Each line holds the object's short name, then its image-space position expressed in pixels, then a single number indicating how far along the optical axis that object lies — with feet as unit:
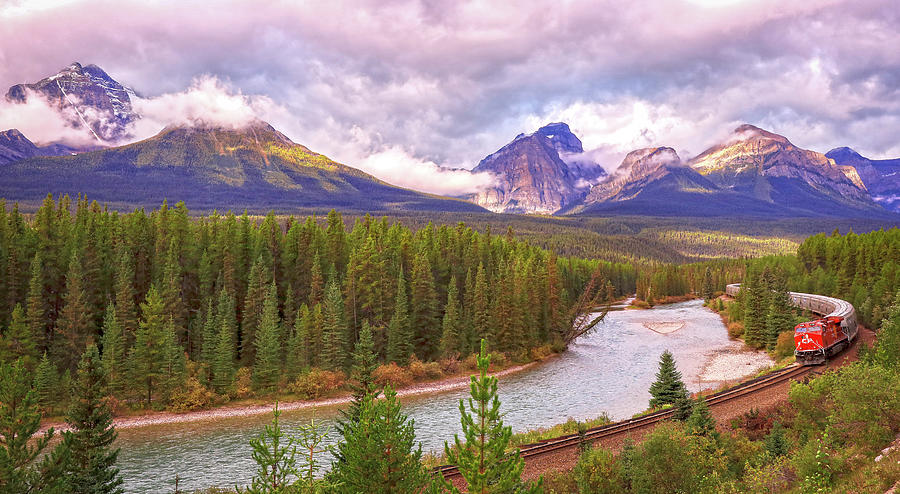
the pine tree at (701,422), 90.60
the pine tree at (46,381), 168.14
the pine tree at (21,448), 67.56
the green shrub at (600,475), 80.38
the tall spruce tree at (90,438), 78.86
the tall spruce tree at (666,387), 142.31
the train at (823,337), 173.47
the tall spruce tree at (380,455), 60.44
